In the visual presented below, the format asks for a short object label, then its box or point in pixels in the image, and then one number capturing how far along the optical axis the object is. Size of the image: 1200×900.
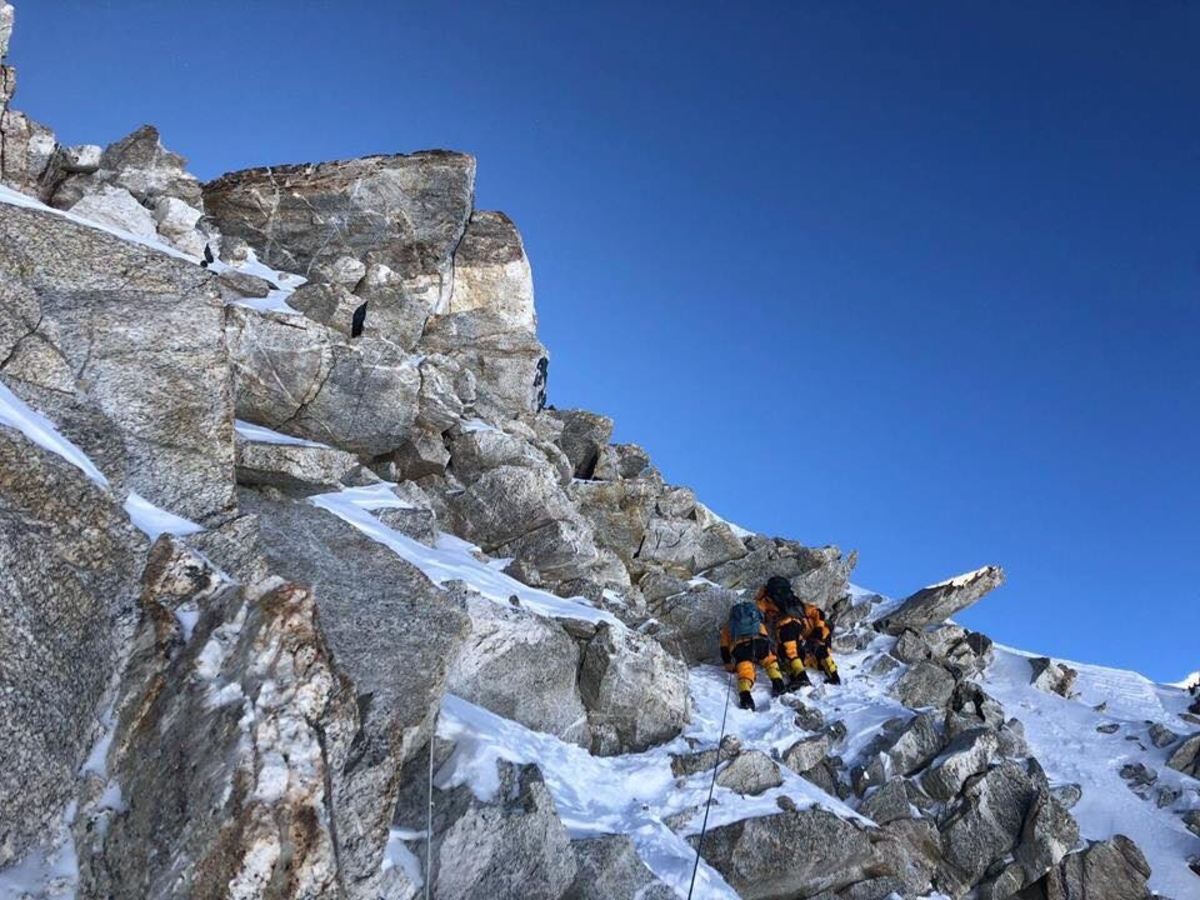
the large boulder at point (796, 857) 14.08
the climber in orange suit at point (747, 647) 20.81
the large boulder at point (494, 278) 34.53
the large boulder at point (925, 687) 24.08
